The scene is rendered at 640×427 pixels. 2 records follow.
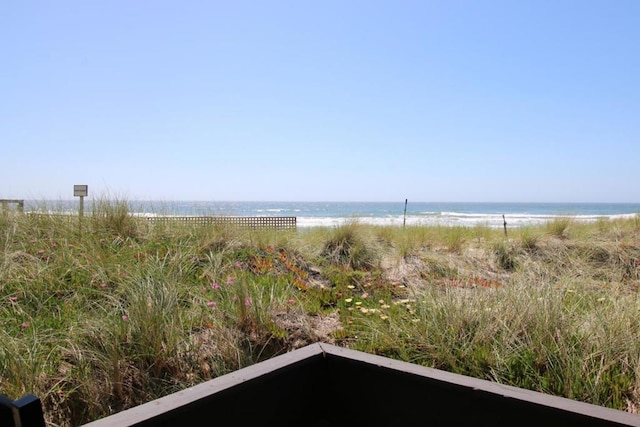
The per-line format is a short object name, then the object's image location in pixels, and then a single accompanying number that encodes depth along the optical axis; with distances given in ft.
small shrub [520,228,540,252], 21.18
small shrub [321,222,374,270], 17.75
